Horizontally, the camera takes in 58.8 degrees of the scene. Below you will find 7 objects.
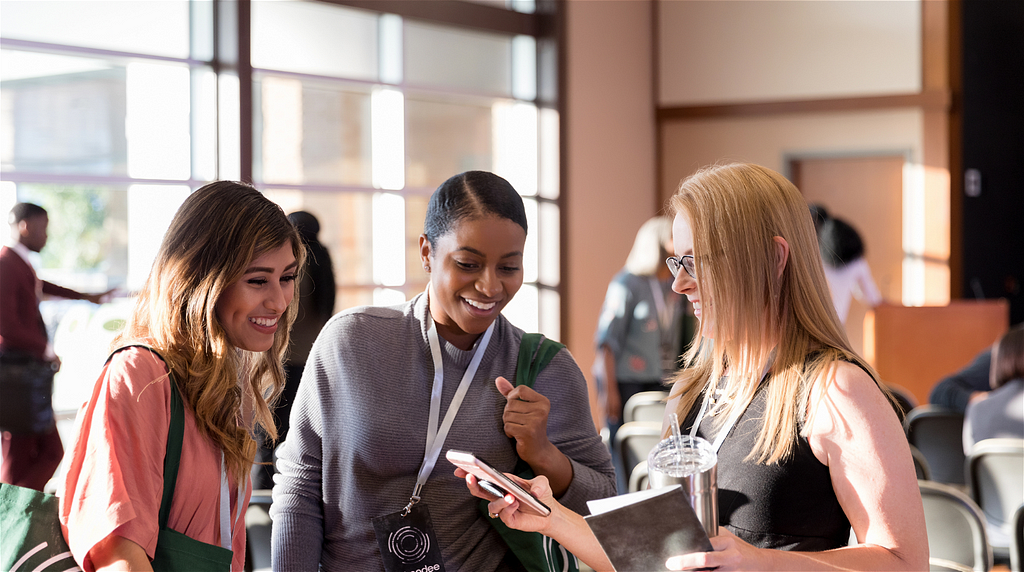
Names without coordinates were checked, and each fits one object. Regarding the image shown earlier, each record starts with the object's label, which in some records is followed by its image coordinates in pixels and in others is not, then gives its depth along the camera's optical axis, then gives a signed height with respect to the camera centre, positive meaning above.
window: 4.84 +1.04
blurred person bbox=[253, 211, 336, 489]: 2.93 -0.06
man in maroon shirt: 3.91 -0.27
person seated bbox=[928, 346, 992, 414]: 4.30 -0.49
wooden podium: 6.02 -0.35
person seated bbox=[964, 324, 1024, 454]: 3.56 -0.46
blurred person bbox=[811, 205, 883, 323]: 6.08 +0.17
